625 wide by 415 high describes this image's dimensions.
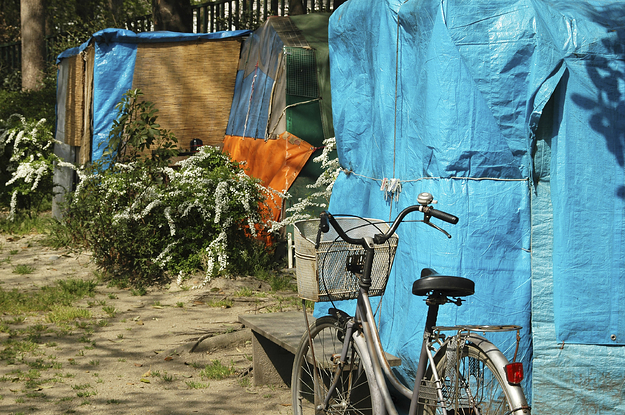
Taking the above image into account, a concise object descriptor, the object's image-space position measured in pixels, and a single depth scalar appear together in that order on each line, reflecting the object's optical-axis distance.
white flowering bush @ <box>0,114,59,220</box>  10.36
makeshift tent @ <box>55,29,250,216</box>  10.54
